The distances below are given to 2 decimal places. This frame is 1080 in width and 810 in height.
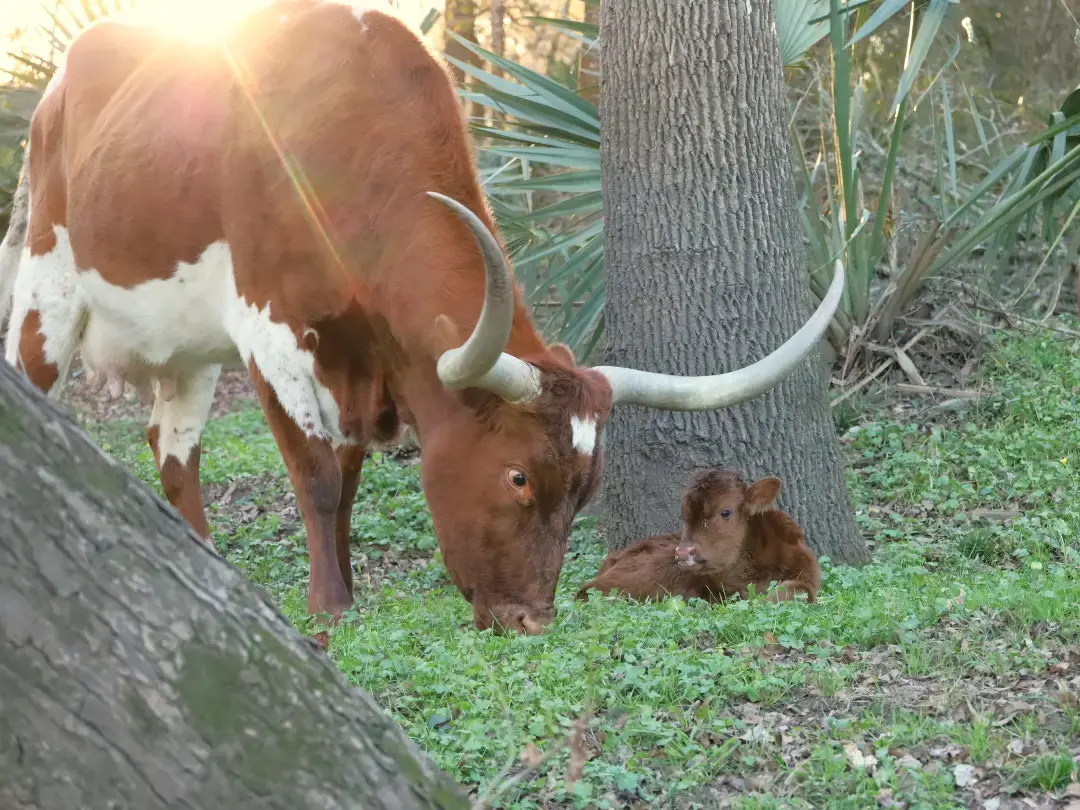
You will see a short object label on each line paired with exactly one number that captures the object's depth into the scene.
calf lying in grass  5.53
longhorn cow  4.68
